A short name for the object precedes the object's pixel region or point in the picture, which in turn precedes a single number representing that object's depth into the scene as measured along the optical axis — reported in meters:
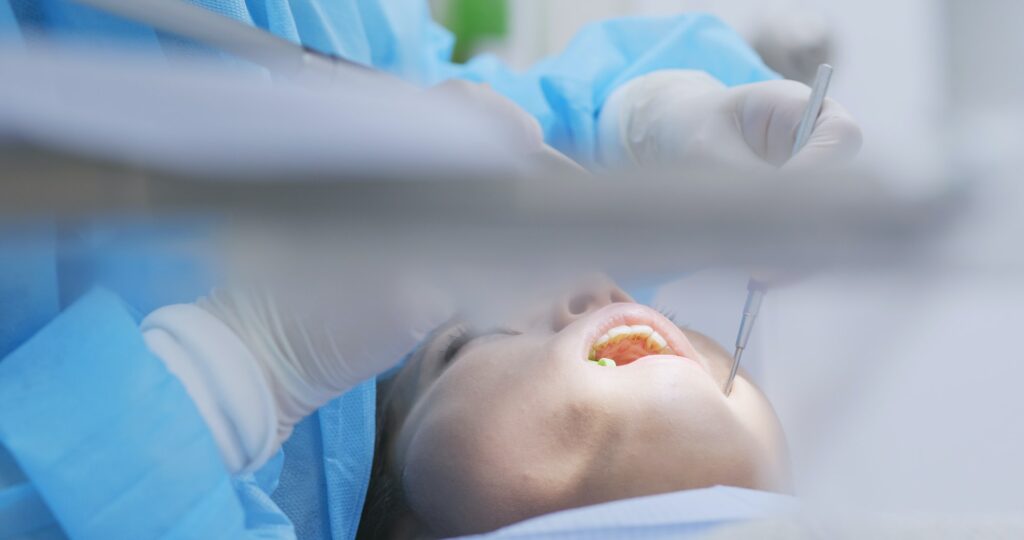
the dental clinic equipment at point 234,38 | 0.56
